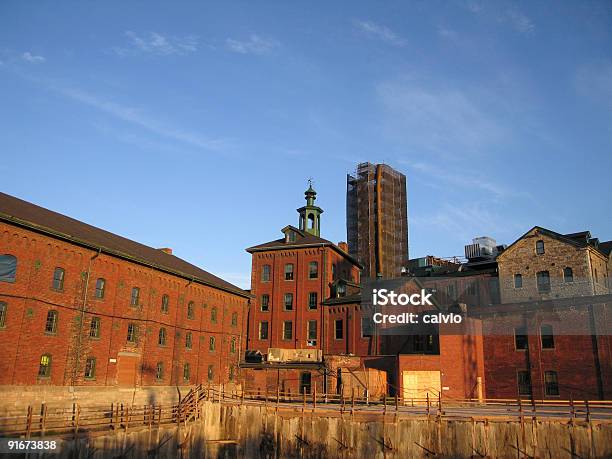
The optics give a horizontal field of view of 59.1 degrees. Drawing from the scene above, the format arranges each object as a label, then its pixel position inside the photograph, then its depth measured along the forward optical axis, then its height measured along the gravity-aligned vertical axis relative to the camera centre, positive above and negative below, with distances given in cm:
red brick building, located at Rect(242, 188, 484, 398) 3816 +233
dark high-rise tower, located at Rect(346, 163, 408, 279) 7663 +2110
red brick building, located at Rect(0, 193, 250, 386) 2852 +327
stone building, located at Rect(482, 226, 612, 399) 3453 +275
